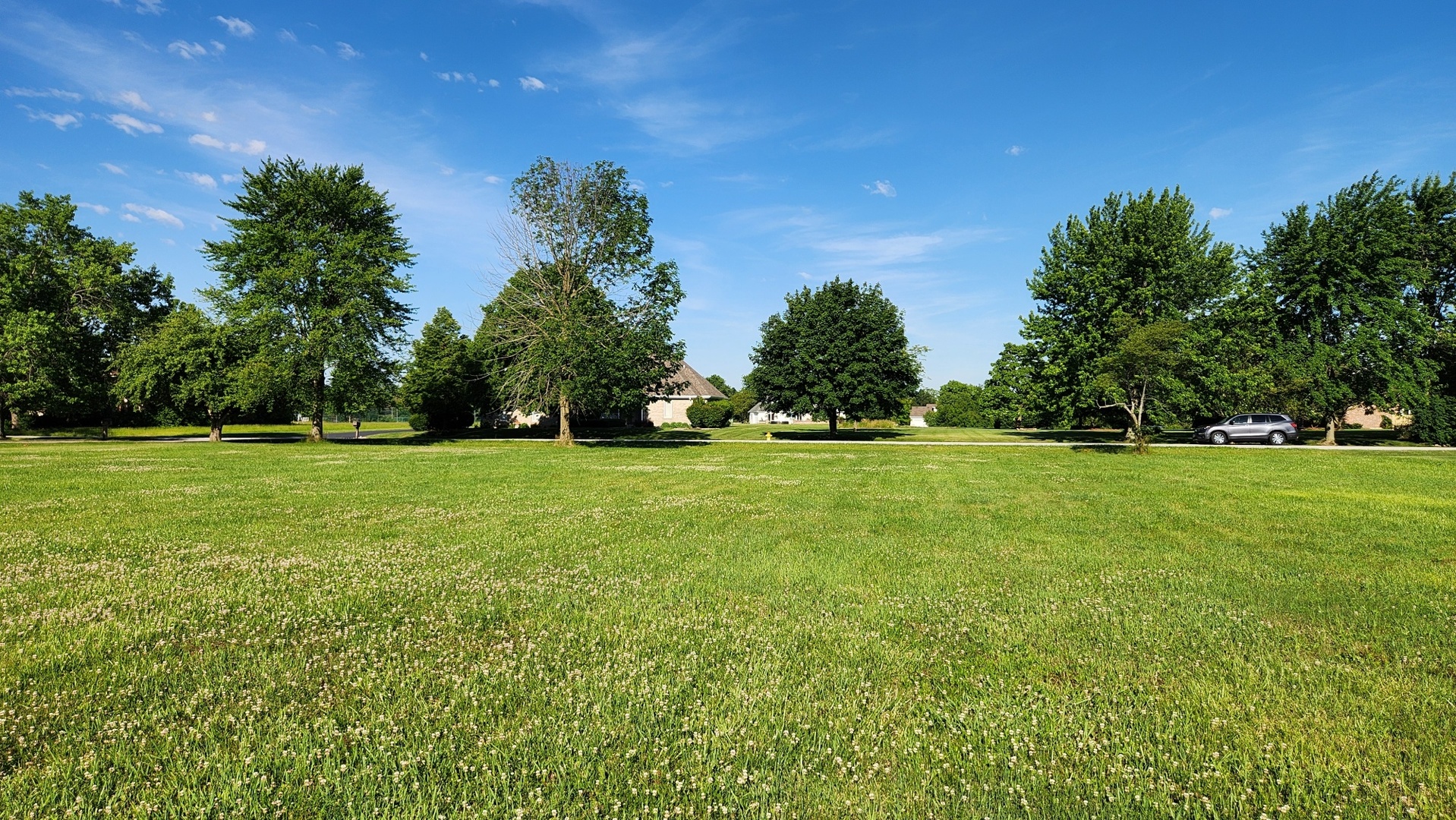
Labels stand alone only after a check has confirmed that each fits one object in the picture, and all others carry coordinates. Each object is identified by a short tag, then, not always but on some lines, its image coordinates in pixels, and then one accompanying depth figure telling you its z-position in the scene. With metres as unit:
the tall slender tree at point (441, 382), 50.28
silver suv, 38.25
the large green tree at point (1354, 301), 36.25
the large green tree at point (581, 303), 32.38
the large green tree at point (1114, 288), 37.81
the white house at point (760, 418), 110.12
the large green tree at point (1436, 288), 36.03
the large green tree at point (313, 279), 35.84
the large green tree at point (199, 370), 35.09
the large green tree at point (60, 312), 37.69
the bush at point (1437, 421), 34.97
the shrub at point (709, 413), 68.38
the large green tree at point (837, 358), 42.44
